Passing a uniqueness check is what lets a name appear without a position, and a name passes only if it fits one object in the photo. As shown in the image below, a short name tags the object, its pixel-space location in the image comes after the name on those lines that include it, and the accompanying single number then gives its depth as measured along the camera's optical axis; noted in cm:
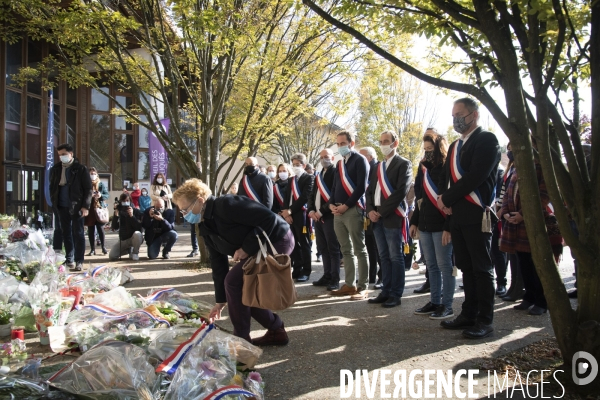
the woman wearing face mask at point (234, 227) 433
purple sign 1914
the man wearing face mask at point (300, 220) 846
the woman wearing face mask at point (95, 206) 1064
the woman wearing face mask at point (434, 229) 535
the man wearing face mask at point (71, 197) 896
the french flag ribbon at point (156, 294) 580
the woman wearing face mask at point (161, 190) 1198
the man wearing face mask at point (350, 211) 671
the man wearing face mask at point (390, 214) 609
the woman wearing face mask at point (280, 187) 942
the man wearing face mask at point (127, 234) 1094
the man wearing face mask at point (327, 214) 738
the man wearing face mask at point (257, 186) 827
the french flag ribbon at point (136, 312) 469
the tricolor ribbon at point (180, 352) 322
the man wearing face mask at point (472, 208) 467
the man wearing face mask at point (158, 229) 1118
